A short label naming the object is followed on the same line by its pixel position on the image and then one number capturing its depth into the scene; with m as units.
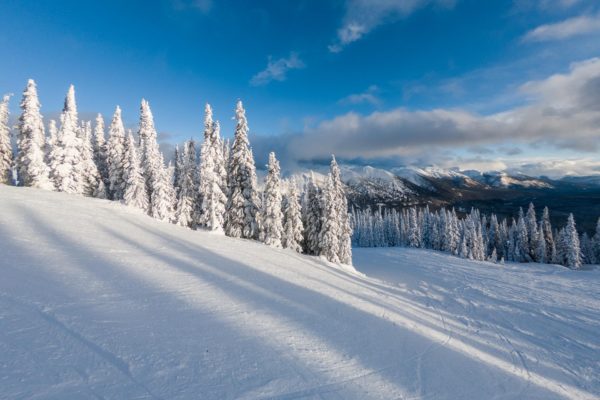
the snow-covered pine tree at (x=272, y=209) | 37.50
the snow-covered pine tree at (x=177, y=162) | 57.21
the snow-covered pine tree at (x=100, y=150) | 50.56
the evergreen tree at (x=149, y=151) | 43.09
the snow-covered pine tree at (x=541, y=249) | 76.69
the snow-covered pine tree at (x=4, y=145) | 40.59
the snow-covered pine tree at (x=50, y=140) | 39.72
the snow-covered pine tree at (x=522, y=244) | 81.62
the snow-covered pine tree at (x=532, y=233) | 80.69
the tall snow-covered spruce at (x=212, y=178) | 36.69
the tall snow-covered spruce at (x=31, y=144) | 38.19
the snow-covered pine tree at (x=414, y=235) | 93.06
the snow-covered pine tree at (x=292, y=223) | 41.53
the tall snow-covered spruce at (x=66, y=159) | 38.69
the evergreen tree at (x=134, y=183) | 41.57
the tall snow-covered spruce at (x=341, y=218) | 42.28
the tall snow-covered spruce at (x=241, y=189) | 37.62
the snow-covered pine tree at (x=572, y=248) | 67.12
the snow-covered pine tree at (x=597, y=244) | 81.01
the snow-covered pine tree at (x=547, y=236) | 77.94
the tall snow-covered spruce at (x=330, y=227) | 40.38
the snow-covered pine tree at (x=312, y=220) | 44.22
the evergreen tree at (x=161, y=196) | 41.41
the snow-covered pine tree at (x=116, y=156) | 45.94
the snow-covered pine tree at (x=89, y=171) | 43.19
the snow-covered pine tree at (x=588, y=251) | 81.88
